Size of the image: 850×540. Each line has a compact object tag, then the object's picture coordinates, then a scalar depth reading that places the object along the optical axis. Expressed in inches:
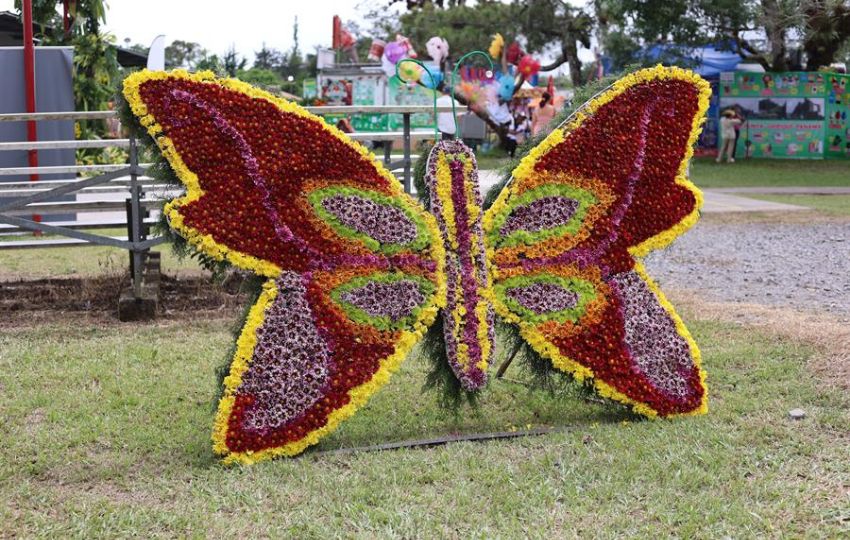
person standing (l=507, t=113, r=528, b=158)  1043.3
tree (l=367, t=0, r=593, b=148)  1043.9
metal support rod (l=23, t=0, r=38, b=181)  381.1
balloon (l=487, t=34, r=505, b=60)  883.4
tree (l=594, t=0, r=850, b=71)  827.4
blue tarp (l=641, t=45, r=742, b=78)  885.2
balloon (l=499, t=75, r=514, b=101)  978.6
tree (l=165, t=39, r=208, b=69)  2021.0
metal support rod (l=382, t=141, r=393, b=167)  298.1
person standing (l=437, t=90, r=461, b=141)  497.4
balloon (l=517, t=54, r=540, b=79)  924.0
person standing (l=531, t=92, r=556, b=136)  853.2
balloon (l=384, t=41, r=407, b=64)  869.2
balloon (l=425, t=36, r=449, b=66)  824.3
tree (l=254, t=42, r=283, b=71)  2255.2
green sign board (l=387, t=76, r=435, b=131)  1047.3
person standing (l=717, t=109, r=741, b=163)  925.1
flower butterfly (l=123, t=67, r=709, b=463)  173.5
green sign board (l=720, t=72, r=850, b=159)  932.6
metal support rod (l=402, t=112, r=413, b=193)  289.6
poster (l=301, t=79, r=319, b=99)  1329.6
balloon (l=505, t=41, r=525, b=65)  999.2
